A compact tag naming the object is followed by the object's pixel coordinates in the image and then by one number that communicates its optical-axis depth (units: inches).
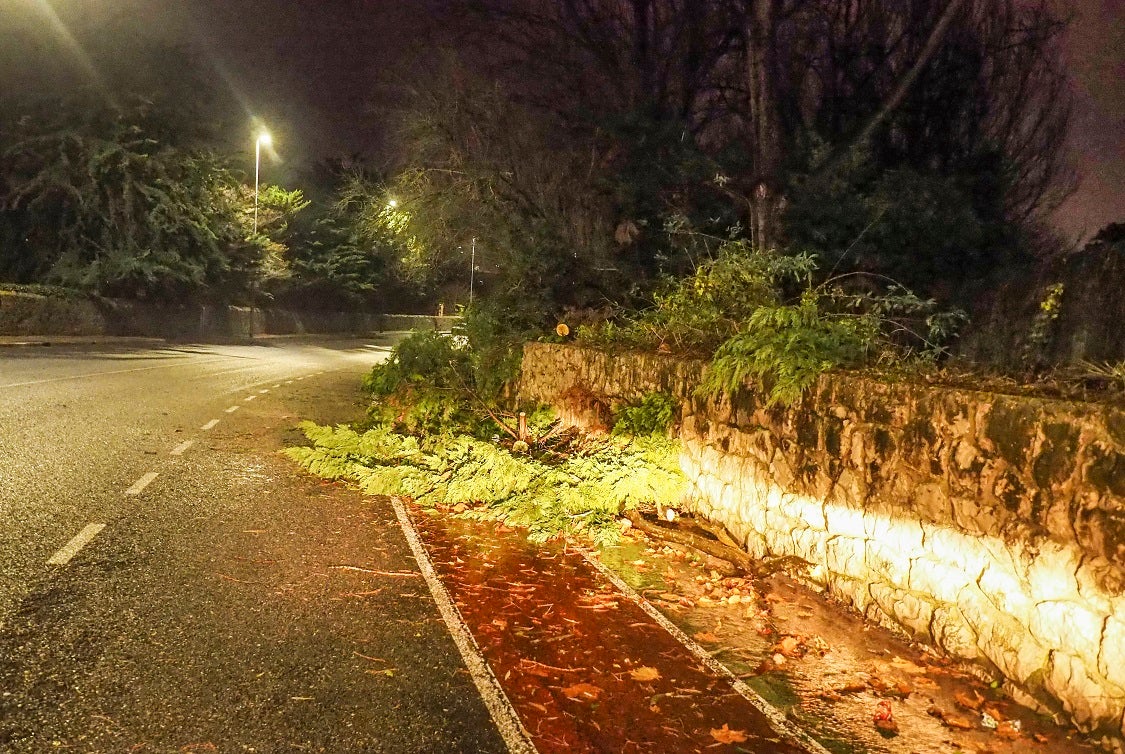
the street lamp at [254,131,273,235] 1627.7
